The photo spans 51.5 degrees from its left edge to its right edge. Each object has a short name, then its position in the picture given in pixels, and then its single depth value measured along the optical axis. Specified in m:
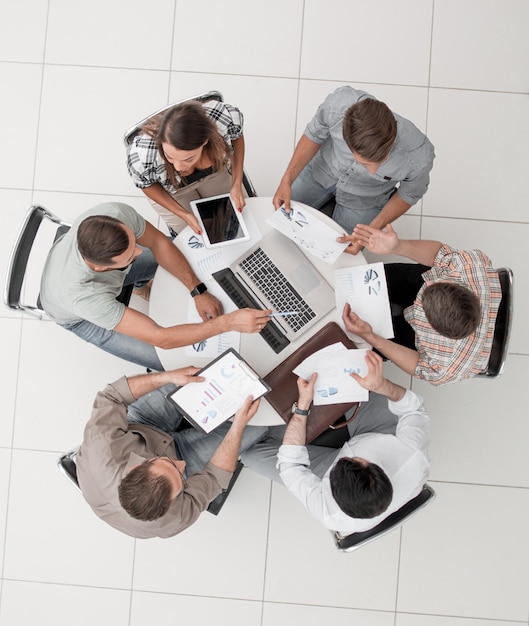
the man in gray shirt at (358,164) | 1.88
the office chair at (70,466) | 2.07
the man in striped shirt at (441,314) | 1.85
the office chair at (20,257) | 2.11
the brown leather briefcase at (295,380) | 2.05
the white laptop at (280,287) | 2.10
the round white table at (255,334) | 2.10
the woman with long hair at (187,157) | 1.95
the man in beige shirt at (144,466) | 1.91
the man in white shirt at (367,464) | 1.82
